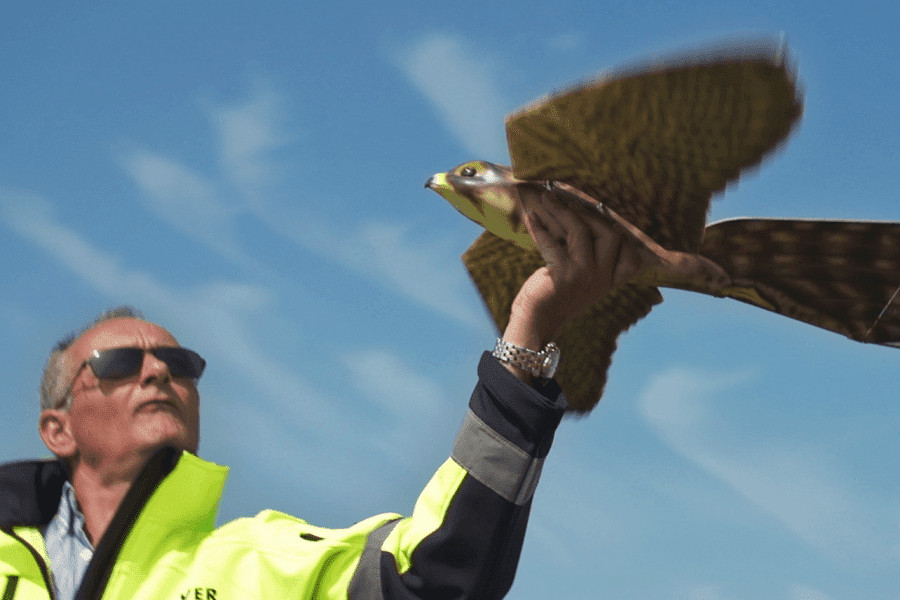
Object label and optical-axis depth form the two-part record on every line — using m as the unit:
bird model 2.57
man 3.03
